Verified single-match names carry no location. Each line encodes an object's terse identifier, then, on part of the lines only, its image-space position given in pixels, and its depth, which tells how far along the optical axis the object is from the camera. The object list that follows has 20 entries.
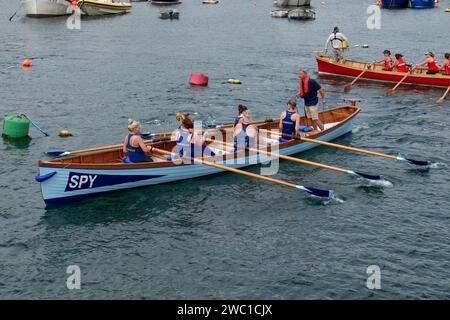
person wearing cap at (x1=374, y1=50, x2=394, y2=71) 41.25
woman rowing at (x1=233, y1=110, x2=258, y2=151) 24.91
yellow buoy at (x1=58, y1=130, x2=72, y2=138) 30.11
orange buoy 48.16
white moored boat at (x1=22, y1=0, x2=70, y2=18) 78.69
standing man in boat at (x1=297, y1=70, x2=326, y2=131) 27.72
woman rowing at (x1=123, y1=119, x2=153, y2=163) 22.16
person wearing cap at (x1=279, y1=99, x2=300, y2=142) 25.70
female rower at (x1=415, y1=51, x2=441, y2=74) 39.41
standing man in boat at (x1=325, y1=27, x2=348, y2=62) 43.31
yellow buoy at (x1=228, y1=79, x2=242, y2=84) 42.91
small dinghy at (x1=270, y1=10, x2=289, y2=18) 86.62
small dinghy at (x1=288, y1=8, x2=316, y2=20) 82.81
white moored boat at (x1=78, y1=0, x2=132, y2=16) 82.38
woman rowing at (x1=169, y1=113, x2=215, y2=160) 23.17
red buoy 42.03
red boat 39.41
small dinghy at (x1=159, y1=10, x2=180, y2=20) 84.12
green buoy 28.78
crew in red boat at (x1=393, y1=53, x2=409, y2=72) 40.81
